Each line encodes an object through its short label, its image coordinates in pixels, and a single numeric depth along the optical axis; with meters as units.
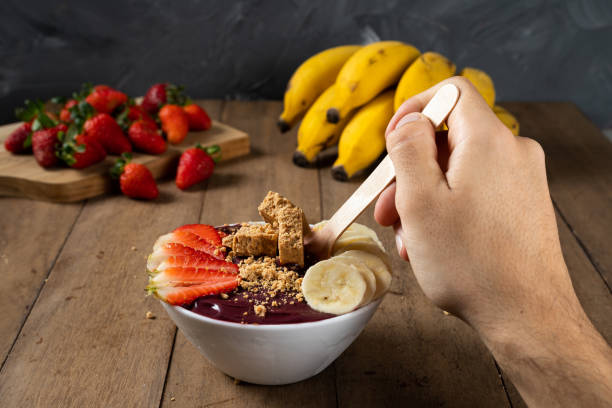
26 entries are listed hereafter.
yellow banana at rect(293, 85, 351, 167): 1.54
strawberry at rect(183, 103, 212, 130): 1.66
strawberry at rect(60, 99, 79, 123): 1.60
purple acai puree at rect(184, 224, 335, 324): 0.73
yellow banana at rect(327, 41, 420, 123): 1.50
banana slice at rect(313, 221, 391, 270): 0.87
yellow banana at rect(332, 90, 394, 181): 1.47
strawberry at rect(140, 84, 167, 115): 1.72
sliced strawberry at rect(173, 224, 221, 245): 0.90
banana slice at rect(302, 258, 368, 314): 0.75
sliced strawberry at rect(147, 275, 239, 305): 0.76
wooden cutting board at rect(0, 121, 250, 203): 1.39
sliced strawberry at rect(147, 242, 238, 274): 0.82
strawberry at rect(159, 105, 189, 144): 1.58
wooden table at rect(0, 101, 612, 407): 0.84
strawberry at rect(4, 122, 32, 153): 1.51
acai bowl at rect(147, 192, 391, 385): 0.74
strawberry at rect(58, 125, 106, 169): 1.43
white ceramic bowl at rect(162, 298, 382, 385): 0.72
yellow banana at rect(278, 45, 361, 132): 1.62
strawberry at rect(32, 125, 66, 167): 1.45
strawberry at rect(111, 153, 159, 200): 1.38
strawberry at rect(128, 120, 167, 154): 1.51
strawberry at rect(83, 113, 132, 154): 1.49
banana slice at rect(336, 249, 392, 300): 0.79
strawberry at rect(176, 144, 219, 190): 1.45
